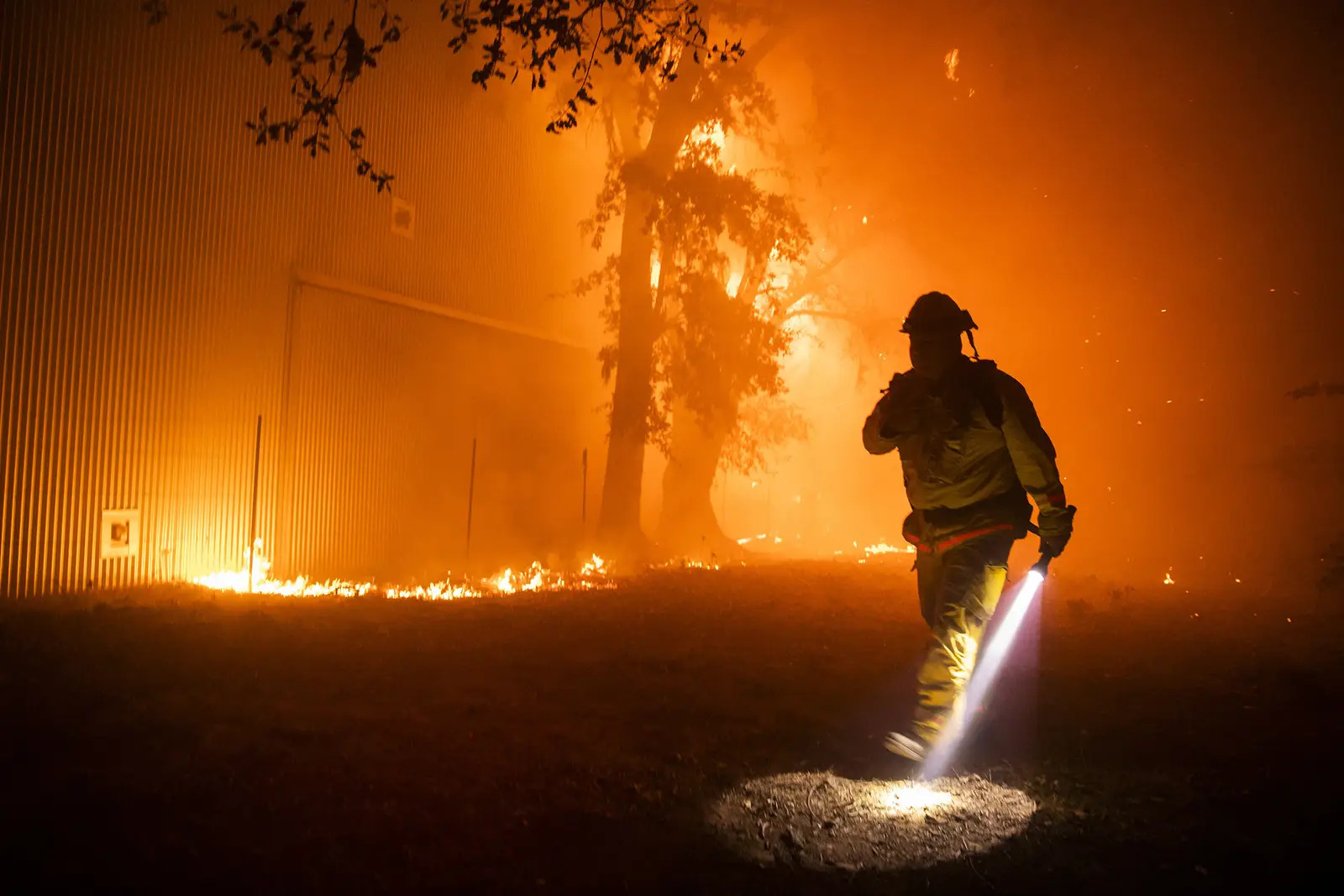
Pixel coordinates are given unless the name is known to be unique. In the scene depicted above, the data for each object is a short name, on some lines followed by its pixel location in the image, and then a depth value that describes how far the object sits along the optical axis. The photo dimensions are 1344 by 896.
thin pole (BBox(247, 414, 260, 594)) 10.32
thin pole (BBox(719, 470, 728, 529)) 26.00
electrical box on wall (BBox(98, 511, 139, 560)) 9.23
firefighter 4.11
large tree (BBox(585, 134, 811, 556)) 14.80
